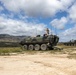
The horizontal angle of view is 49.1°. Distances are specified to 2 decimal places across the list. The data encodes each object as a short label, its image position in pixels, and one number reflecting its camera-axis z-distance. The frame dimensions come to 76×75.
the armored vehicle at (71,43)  23.89
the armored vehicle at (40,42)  13.39
